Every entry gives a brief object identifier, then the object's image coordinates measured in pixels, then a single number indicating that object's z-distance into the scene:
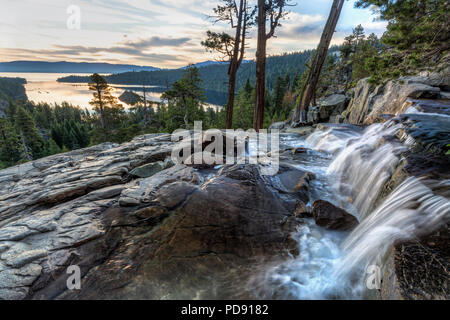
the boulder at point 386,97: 9.52
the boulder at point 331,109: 18.70
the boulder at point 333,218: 4.10
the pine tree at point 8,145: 35.59
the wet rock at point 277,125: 23.59
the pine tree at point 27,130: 41.03
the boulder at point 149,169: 5.81
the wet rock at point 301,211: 4.35
